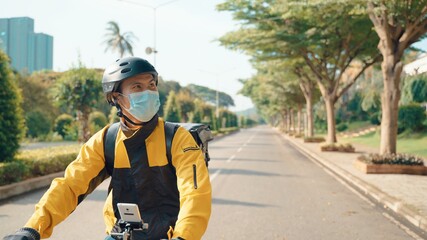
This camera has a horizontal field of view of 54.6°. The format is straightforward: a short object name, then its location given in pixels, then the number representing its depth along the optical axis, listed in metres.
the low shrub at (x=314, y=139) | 32.38
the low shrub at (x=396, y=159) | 13.16
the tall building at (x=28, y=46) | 40.38
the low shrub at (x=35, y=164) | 9.46
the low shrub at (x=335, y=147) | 22.61
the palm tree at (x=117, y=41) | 68.12
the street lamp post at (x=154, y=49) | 27.91
